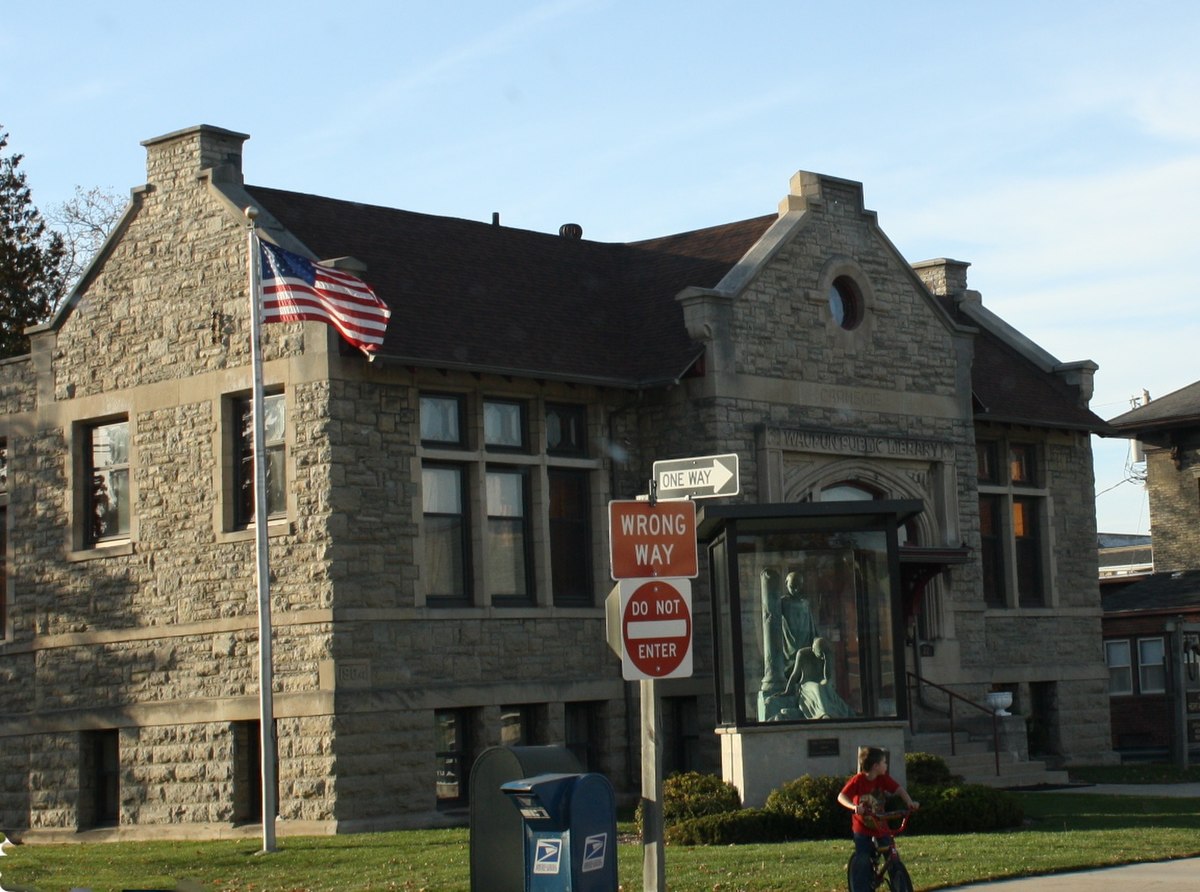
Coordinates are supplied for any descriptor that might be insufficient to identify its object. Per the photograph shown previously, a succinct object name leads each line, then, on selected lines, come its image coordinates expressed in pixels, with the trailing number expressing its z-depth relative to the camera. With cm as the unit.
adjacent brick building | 3262
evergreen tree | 4319
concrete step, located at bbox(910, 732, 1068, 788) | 2611
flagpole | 2119
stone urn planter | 2706
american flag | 2180
